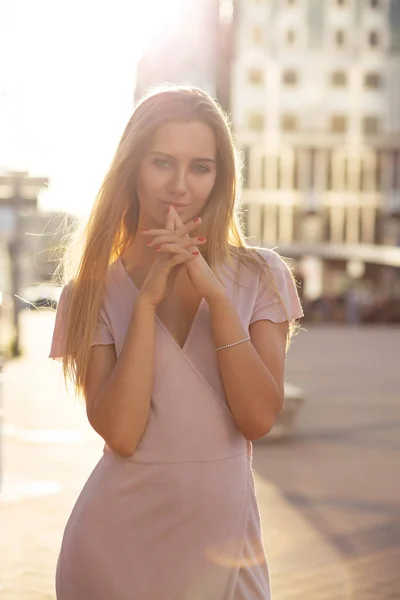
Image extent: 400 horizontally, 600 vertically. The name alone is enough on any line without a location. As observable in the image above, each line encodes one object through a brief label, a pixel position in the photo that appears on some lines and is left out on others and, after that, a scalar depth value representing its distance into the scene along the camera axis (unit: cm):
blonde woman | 227
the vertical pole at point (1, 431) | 827
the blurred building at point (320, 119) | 6962
